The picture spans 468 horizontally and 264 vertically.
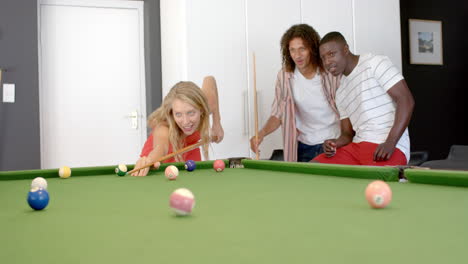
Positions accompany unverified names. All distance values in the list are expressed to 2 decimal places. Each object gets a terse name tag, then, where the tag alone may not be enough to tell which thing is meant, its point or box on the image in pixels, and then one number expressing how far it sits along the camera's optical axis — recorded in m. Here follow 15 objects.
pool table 0.81
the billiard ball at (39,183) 1.81
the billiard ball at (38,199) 1.32
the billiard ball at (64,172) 2.31
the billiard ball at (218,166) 2.44
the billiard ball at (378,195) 1.23
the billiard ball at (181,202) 1.17
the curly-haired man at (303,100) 3.58
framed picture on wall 5.31
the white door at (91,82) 4.70
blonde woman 2.79
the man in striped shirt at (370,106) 2.97
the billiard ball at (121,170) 2.36
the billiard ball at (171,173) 2.08
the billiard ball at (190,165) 2.49
